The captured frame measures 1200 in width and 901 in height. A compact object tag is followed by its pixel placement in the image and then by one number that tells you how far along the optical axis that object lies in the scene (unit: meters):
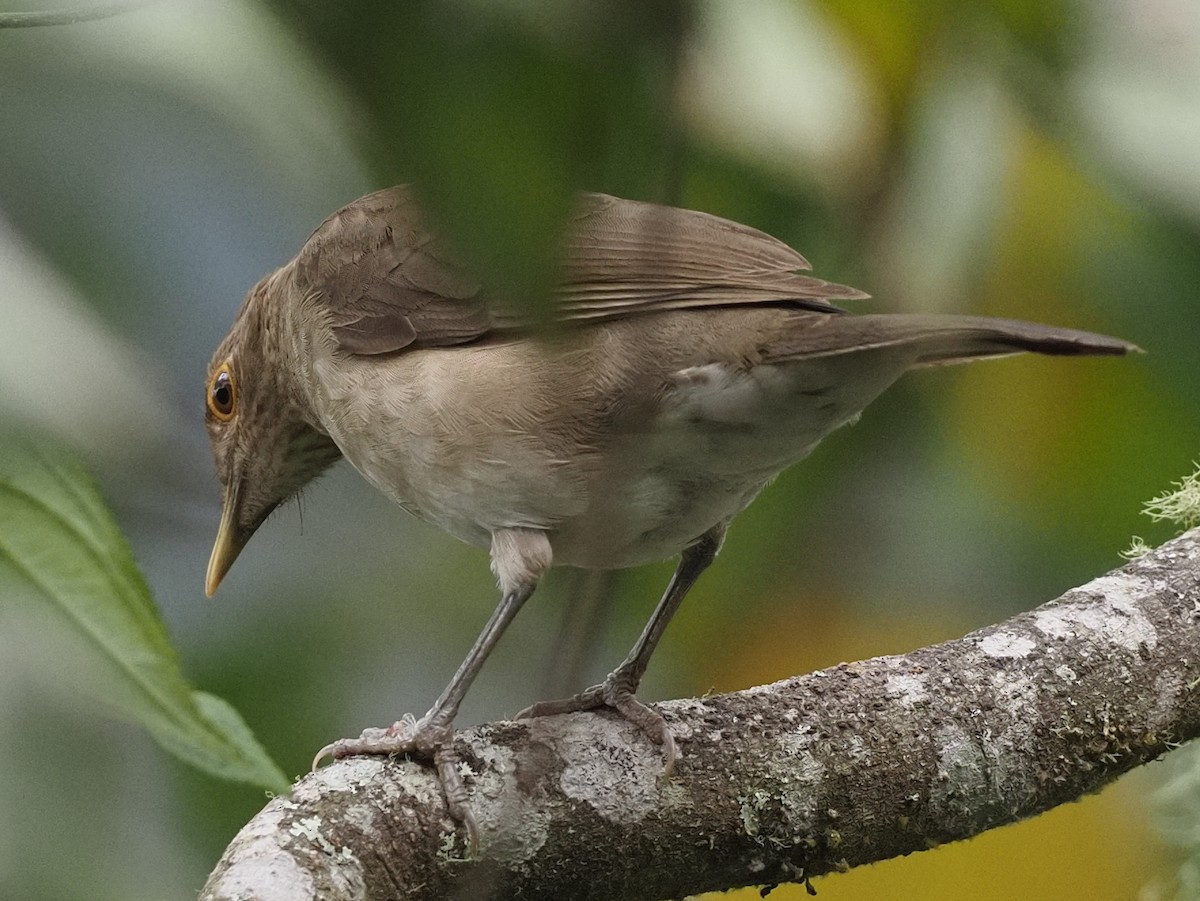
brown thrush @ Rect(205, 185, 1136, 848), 5.36
